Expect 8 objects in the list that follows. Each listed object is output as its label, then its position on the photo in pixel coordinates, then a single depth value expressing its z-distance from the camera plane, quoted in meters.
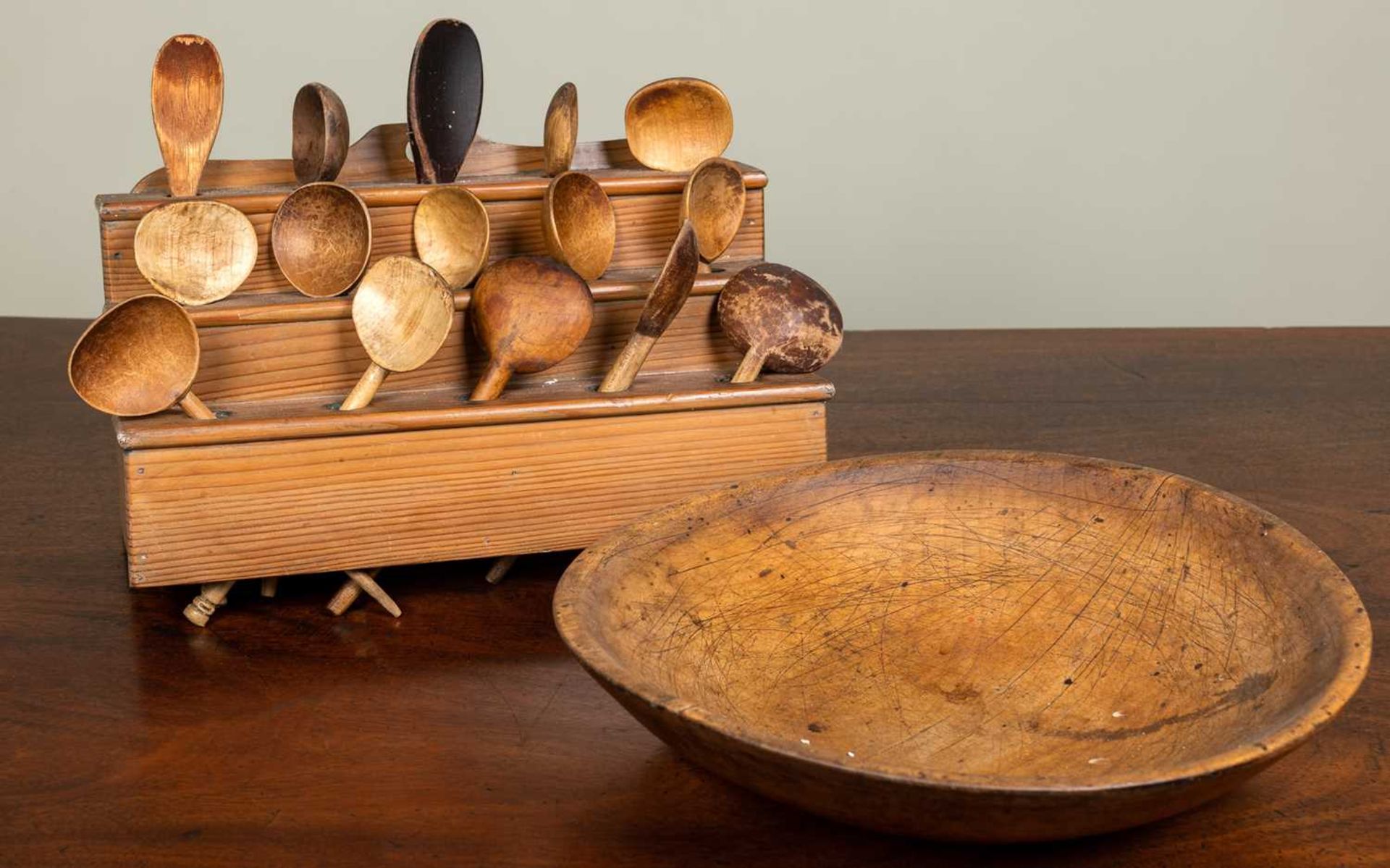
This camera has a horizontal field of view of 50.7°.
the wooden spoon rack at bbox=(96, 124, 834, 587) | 0.84
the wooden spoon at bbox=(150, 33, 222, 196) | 0.88
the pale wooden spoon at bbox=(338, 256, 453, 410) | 0.87
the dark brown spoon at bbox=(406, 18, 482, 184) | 0.94
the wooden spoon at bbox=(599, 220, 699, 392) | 0.86
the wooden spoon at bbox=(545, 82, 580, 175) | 0.97
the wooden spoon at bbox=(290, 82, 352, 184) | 0.93
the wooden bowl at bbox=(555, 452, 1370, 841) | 0.56
